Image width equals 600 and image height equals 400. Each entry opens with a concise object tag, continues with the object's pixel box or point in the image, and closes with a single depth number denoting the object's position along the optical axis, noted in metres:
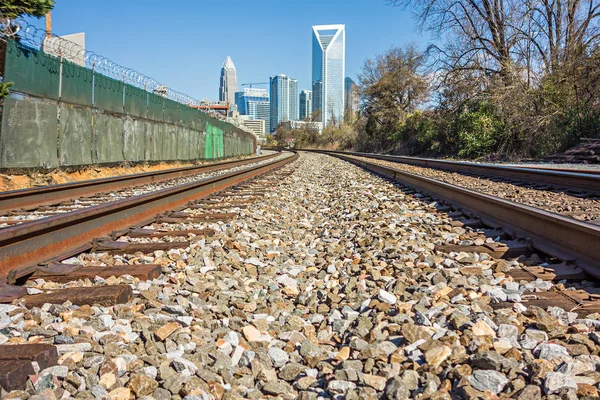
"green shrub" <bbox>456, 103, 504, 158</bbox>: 24.09
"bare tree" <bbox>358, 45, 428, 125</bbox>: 46.62
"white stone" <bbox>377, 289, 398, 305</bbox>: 2.96
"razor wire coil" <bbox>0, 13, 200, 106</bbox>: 9.98
